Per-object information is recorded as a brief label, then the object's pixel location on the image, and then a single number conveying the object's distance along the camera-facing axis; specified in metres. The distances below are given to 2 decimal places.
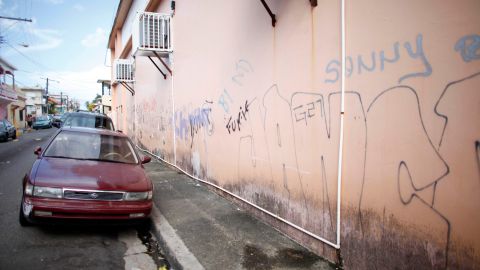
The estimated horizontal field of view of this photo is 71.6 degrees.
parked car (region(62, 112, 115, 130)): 12.20
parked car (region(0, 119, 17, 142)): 20.08
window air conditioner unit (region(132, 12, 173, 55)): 9.91
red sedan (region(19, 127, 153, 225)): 4.21
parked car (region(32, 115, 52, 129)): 40.72
